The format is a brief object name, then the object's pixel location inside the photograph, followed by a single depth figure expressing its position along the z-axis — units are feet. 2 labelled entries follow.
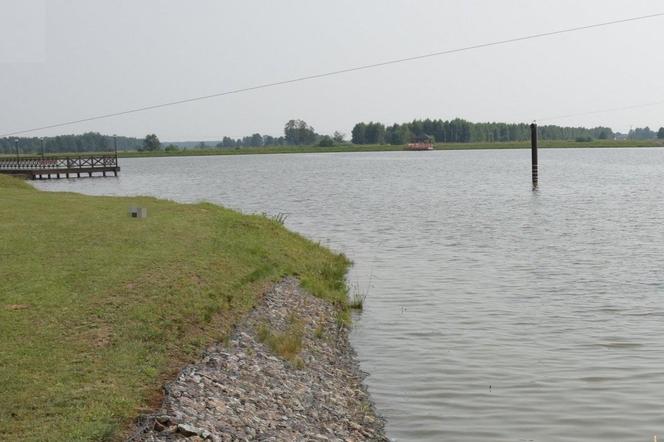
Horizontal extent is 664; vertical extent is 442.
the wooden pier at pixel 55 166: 306.76
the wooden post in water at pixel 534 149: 226.17
